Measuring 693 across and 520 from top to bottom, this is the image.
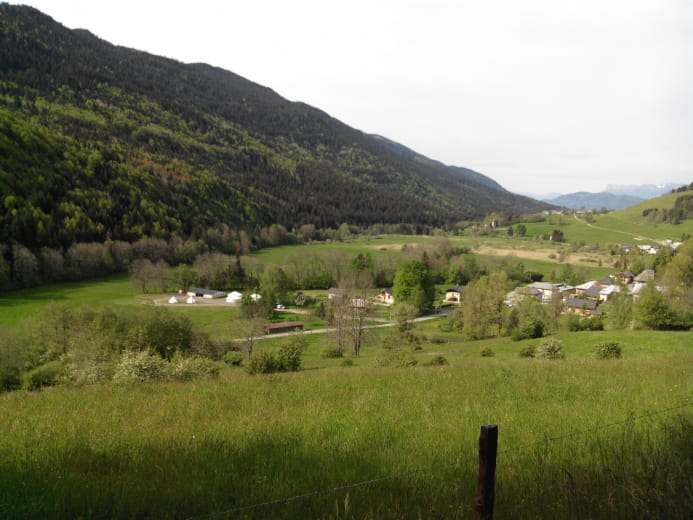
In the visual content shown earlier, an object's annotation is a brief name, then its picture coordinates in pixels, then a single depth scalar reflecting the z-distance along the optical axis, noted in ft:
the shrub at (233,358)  101.02
